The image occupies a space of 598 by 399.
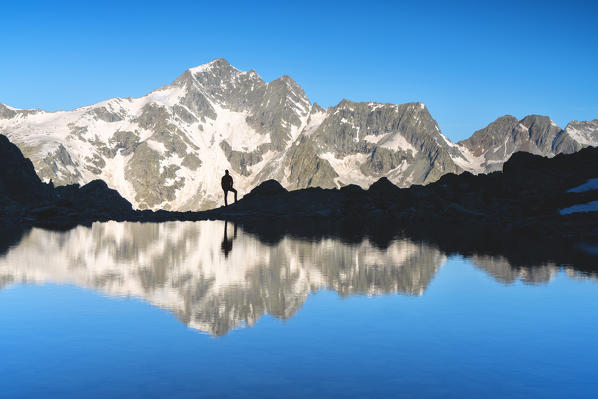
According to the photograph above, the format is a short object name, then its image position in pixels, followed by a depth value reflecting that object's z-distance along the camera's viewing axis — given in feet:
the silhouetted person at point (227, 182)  196.95
